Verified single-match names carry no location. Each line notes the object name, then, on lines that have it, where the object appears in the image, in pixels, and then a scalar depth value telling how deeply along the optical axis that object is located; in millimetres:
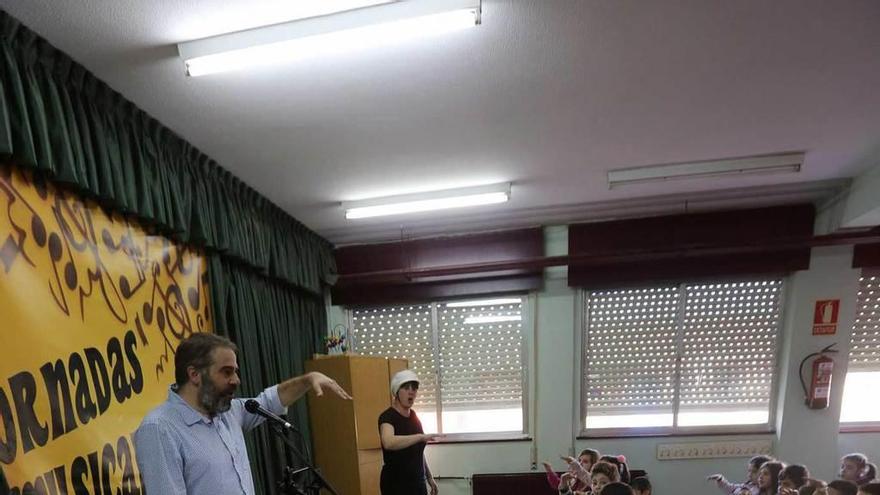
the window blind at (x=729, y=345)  4199
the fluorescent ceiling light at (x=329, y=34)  1540
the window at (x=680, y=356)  4230
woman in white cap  2594
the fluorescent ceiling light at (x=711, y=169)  2973
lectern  3422
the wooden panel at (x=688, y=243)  3893
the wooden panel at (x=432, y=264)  4258
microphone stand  1782
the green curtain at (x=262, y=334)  2799
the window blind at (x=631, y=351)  4328
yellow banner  1455
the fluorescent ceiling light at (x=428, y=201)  3311
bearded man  1355
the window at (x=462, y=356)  4504
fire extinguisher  3951
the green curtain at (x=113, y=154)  1480
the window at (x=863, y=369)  4109
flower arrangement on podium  4195
